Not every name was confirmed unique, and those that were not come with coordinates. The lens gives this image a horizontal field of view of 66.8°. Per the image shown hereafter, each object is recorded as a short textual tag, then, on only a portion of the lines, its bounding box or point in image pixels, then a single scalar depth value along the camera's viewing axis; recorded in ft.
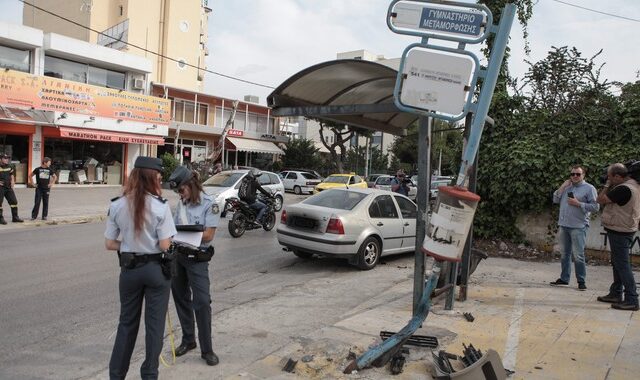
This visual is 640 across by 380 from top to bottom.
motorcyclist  38.93
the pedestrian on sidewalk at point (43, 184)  42.27
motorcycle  37.68
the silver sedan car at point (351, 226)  26.86
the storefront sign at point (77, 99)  67.05
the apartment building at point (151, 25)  118.93
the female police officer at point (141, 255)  11.02
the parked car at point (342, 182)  81.66
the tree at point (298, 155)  131.44
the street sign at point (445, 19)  13.51
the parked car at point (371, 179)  110.22
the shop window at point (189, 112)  107.04
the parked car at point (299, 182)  95.50
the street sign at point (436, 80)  13.41
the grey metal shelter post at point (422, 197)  15.23
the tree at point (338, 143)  126.39
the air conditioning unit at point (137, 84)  87.15
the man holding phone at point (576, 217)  22.18
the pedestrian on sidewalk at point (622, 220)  19.22
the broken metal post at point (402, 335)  13.19
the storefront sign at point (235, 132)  113.96
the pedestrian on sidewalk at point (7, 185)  39.99
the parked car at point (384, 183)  88.94
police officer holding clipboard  13.69
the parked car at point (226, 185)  46.44
